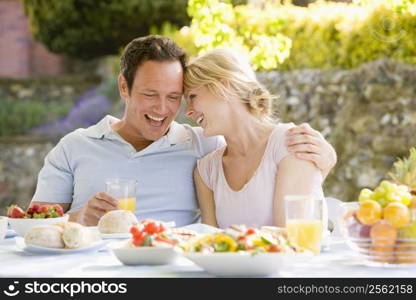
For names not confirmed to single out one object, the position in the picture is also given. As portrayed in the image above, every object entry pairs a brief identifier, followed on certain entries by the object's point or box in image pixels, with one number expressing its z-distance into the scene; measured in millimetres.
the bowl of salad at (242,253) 3222
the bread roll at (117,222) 4564
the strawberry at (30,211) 4761
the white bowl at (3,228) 4510
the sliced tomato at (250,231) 3408
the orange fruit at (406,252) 3476
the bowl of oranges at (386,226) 3461
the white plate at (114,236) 4524
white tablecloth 3365
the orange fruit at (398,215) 3441
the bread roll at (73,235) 4015
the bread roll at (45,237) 3993
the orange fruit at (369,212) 3480
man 5733
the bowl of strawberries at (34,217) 4664
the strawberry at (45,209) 4722
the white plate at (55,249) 3975
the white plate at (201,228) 4679
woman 5163
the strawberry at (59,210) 4679
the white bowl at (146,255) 3563
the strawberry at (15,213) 4765
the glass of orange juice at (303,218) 3746
